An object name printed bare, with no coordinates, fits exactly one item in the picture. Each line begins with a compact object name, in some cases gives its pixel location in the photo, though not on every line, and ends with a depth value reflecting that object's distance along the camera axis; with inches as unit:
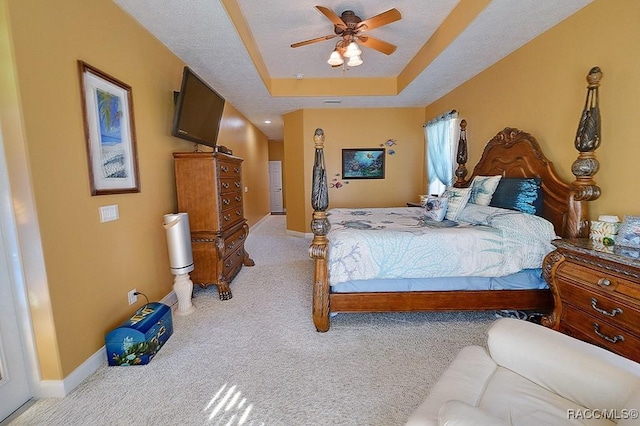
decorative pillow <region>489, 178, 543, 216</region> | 98.5
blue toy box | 74.3
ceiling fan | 95.9
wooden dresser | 113.7
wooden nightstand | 58.7
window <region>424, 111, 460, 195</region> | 167.9
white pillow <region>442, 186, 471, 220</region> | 113.5
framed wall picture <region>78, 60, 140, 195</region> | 74.3
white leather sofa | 34.5
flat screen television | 104.0
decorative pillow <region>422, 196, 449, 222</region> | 113.6
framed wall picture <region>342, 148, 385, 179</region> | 216.2
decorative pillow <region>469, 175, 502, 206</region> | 113.7
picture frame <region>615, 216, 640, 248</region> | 66.3
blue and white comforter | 87.3
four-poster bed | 86.5
